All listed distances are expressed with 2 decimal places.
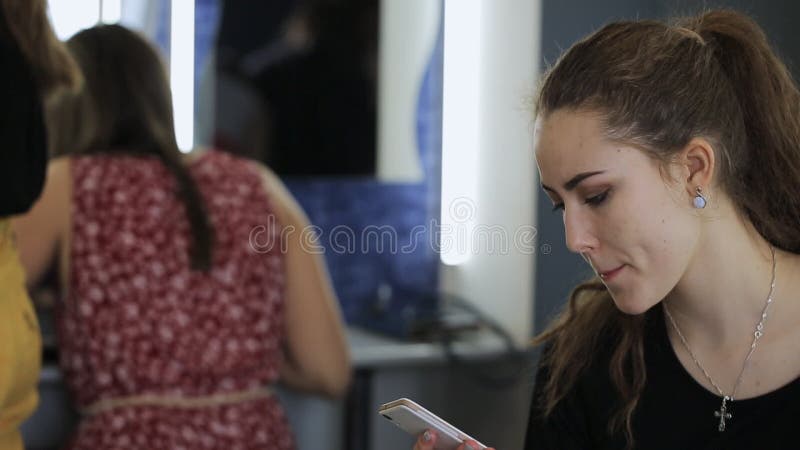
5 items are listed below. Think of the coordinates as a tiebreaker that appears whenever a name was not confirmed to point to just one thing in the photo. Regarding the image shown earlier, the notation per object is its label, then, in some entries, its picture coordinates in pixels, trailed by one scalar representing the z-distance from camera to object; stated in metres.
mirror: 2.83
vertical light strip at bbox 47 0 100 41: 2.63
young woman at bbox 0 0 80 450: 1.84
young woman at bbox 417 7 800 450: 1.69
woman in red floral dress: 2.07
